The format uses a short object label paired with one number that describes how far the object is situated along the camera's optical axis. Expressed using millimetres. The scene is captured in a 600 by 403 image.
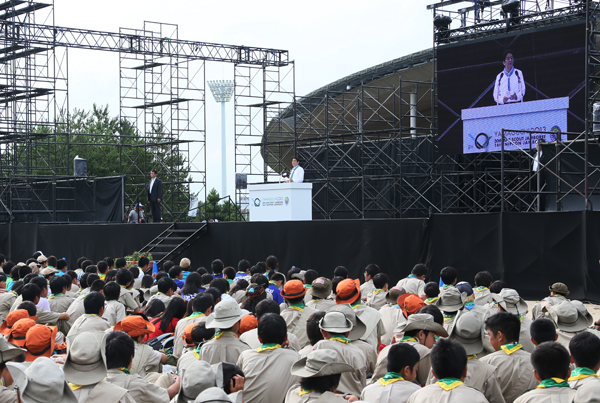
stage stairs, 17609
